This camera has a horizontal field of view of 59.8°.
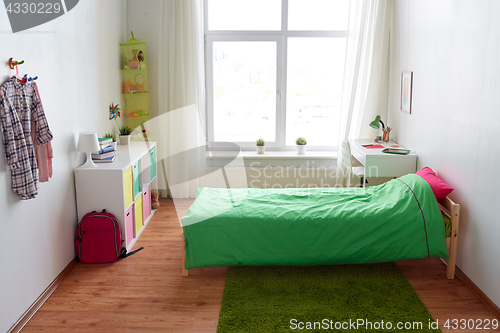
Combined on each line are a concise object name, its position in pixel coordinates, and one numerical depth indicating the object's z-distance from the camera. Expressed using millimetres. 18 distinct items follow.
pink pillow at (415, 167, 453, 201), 3078
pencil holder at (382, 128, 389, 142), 4525
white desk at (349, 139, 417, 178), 3859
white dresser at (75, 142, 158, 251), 3348
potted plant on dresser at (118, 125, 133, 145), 4355
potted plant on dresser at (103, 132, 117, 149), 3852
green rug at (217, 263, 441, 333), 2510
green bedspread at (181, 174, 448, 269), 3006
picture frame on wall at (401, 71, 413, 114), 4029
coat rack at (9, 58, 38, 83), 2479
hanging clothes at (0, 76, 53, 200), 2389
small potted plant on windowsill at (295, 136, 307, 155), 5055
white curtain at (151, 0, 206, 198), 4695
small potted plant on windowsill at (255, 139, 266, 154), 5066
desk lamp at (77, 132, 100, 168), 3318
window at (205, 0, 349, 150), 4953
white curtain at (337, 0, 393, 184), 4578
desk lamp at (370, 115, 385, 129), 4473
